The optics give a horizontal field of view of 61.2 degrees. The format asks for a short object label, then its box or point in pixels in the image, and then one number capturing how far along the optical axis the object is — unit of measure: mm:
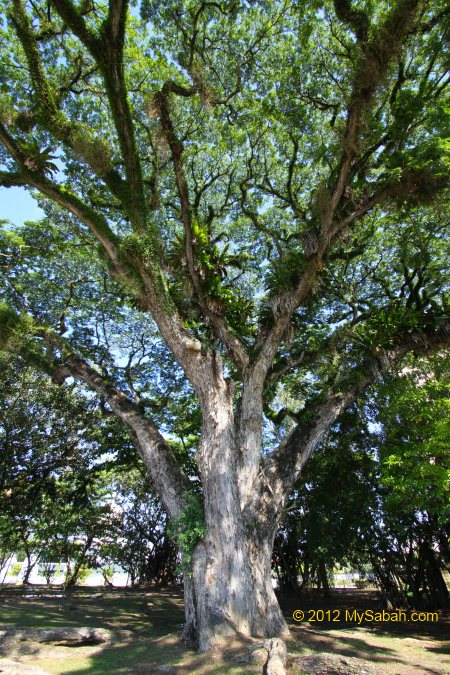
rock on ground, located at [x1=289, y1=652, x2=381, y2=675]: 3844
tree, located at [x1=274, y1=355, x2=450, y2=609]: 8258
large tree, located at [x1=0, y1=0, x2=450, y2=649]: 5801
